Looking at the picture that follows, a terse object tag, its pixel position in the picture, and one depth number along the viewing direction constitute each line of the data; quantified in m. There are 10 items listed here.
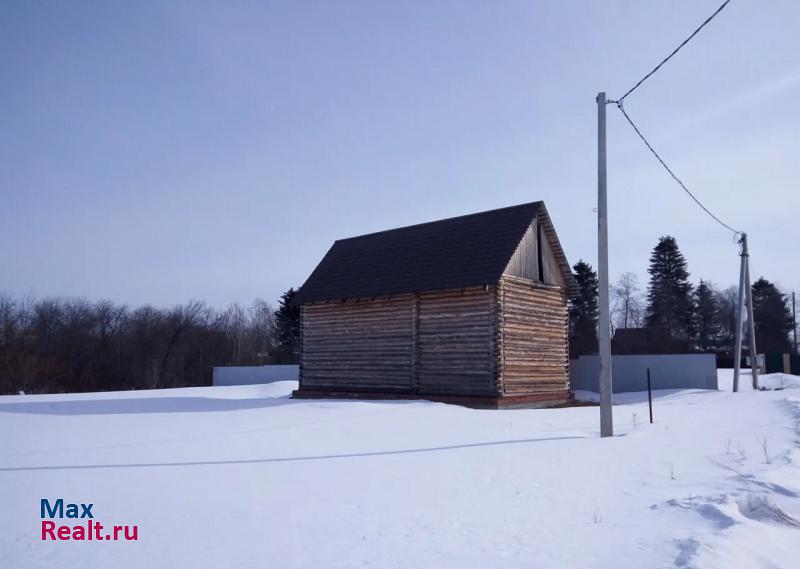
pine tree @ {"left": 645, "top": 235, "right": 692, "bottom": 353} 64.88
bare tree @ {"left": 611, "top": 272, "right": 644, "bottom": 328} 87.00
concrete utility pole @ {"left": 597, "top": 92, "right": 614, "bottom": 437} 13.47
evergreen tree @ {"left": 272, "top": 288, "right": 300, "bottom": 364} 65.00
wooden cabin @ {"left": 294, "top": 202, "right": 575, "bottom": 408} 22.77
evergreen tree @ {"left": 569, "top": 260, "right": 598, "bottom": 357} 61.72
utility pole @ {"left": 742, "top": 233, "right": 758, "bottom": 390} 29.72
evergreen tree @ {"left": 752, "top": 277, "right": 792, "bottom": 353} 72.25
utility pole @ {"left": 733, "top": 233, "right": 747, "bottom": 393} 28.91
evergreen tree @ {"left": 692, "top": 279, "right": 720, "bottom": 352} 65.50
